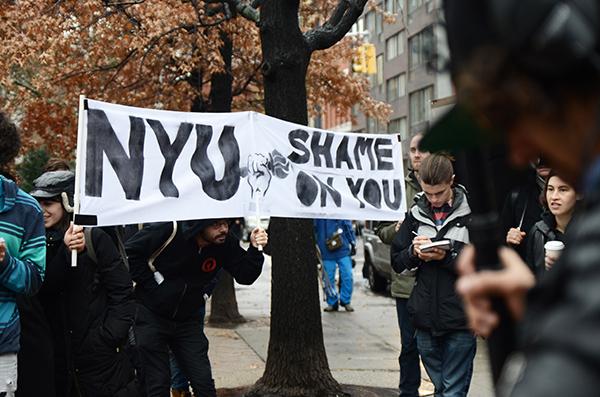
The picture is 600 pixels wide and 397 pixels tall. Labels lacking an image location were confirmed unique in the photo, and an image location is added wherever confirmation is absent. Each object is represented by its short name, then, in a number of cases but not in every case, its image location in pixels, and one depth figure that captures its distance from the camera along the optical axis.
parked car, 15.68
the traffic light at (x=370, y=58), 19.19
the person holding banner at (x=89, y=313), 5.39
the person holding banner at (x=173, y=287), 6.22
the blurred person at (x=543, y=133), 1.17
